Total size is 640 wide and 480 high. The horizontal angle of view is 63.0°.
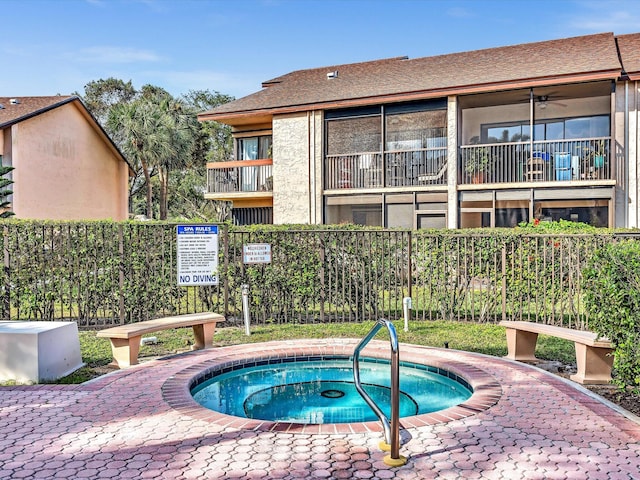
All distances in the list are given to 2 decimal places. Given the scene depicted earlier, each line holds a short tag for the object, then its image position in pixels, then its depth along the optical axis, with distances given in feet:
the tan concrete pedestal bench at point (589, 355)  20.21
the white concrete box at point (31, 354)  21.38
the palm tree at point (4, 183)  40.98
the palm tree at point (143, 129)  102.83
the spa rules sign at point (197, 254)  32.96
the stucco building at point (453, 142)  52.60
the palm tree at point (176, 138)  108.47
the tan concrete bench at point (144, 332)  23.62
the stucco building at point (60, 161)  64.54
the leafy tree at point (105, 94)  145.48
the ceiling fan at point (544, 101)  58.13
